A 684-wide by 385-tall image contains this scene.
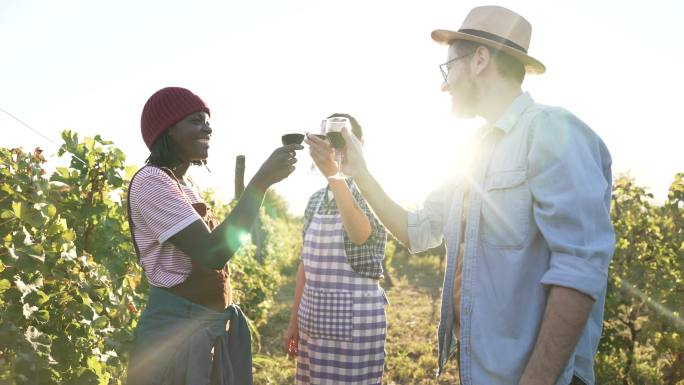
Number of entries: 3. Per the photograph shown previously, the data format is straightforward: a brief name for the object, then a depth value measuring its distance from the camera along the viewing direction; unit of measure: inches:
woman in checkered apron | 124.9
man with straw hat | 65.2
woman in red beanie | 87.7
